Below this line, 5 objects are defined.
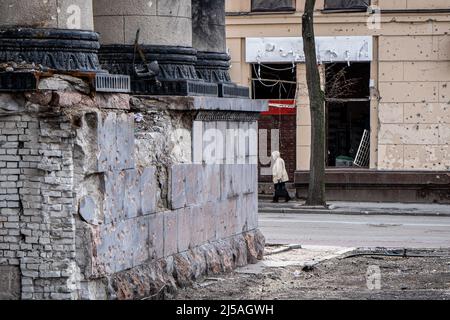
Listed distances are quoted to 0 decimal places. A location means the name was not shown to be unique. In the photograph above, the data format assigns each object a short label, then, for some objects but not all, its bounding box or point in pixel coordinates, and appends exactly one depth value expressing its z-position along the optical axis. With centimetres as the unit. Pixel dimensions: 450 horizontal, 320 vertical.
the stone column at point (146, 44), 1489
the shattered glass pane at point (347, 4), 3350
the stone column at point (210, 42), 1769
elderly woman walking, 3225
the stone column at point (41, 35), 1205
